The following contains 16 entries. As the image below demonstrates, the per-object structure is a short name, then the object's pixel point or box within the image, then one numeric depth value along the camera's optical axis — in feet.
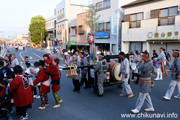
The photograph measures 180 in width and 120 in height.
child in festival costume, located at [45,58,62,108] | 17.11
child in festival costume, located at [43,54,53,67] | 21.44
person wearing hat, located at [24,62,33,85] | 21.02
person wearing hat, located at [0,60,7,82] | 16.92
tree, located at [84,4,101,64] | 68.54
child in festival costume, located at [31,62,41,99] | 19.43
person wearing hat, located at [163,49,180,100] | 18.45
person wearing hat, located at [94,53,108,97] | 20.39
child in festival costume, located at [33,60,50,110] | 16.38
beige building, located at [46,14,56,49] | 159.94
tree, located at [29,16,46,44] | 187.04
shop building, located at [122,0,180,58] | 47.24
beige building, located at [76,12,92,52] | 91.71
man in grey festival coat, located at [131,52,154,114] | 14.96
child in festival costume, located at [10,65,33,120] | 13.75
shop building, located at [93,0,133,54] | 66.65
